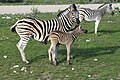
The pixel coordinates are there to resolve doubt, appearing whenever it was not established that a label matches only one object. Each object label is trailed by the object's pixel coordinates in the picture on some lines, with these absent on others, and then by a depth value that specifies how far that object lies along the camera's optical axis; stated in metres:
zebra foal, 11.98
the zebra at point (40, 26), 12.46
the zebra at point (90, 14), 20.11
